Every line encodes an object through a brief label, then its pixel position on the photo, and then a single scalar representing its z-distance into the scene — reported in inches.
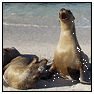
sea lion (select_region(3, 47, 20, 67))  382.9
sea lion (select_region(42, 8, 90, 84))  303.5
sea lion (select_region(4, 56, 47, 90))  279.1
